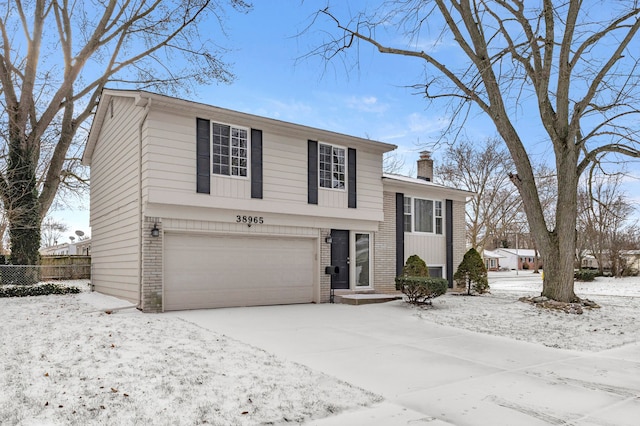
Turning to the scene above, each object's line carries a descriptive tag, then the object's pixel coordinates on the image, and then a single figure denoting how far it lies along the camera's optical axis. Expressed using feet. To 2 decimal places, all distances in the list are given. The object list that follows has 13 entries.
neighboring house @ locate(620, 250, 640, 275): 92.68
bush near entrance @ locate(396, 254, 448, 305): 38.91
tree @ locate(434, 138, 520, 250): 100.48
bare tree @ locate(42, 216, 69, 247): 167.58
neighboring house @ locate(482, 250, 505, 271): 183.73
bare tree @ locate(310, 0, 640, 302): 39.93
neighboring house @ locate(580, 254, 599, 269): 133.11
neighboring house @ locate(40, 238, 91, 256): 129.59
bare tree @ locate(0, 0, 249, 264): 53.42
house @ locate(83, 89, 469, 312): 35.37
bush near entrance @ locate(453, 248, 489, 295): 51.62
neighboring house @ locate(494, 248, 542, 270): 195.11
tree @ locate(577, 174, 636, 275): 92.16
